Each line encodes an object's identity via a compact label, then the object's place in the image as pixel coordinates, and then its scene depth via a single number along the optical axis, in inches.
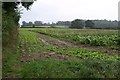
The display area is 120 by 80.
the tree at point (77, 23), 2995.1
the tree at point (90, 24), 2786.9
